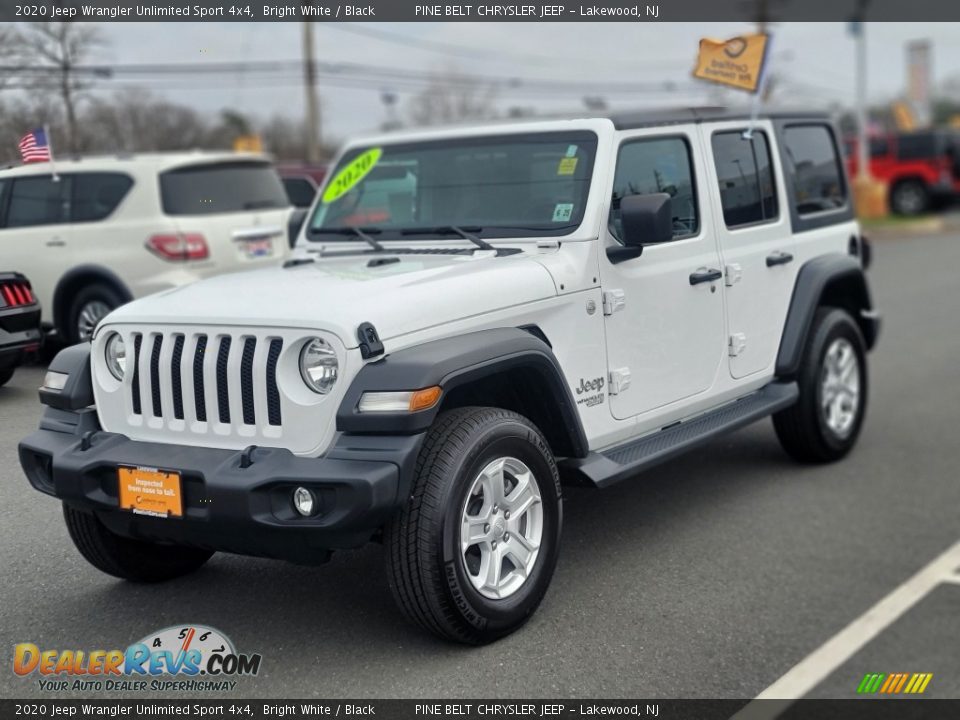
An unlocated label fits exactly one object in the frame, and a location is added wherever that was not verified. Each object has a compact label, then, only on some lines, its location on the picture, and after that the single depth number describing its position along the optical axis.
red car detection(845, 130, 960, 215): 27.30
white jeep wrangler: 3.69
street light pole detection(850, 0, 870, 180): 27.20
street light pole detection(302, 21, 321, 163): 21.70
